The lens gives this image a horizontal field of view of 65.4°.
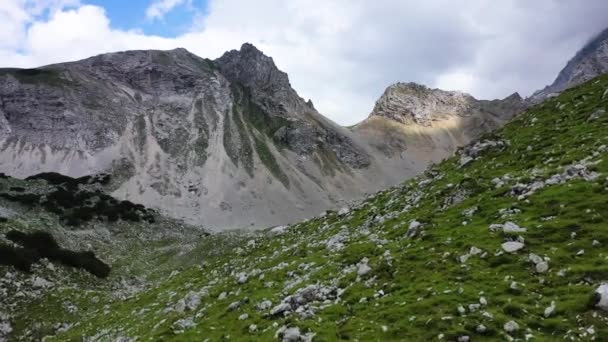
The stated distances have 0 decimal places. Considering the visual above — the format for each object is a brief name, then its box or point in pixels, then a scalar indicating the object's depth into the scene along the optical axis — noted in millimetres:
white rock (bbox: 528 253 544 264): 17070
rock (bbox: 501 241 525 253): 18562
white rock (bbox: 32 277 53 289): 45472
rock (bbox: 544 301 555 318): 13919
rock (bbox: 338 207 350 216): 40625
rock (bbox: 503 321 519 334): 13664
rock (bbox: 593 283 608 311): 13219
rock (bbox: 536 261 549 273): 16500
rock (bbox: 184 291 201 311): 27328
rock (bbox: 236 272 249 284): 28625
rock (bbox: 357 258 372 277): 21719
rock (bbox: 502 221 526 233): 19895
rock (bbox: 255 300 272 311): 21953
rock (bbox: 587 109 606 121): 32656
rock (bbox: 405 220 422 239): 25062
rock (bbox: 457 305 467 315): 15381
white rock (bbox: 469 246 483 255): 19456
